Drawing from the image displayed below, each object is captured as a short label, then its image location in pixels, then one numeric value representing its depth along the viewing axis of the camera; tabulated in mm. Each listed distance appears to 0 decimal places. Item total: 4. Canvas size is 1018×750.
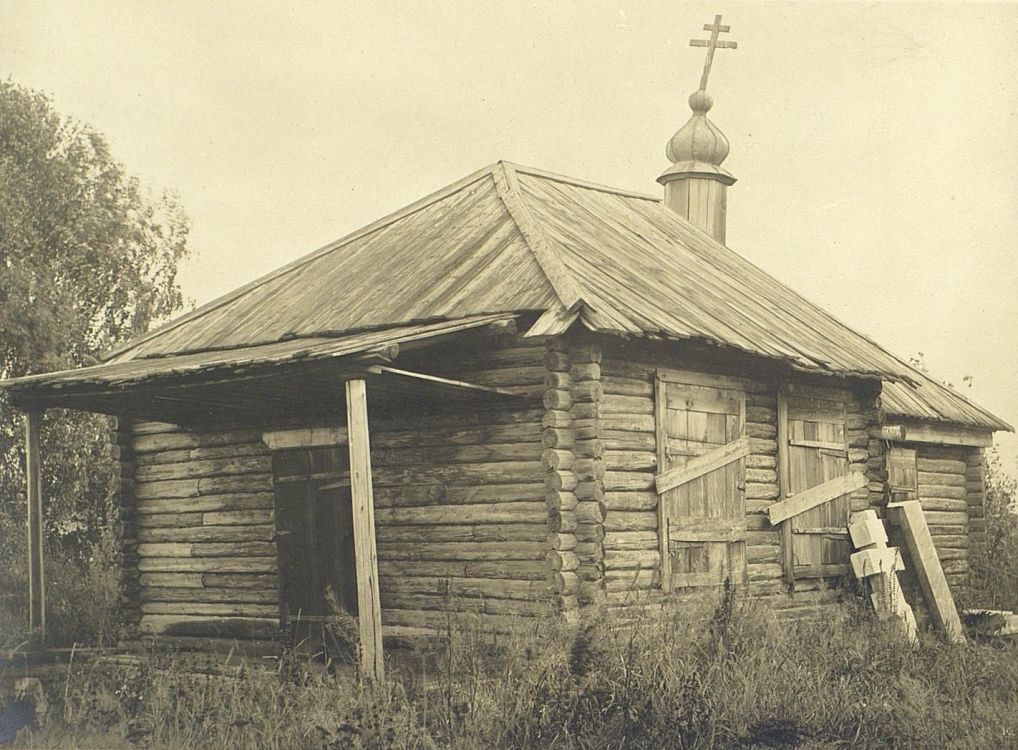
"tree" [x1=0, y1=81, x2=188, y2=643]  18938
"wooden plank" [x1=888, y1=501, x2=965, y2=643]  12205
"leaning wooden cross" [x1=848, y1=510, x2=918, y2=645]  11727
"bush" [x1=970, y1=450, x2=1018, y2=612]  15406
